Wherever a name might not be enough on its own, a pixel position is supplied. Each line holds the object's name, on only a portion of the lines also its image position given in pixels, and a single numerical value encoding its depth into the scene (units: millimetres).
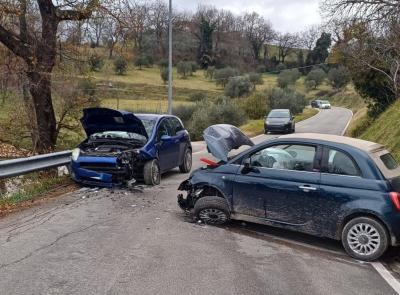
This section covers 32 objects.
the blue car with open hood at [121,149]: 10148
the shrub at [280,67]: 119025
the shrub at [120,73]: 78688
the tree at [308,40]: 124638
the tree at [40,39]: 14297
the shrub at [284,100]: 58406
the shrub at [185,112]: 48344
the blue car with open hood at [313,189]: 6449
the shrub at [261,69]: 120050
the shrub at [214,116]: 38897
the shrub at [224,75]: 89688
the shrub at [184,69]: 100438
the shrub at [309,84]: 110625
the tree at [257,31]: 129125
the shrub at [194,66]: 105325
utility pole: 26528
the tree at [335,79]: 102688
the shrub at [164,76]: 88438
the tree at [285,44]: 131625
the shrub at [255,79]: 88062
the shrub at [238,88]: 72000
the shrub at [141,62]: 98988
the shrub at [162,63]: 103581
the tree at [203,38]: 116375
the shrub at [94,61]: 19275
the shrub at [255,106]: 51500
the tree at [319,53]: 119450
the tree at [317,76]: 110250
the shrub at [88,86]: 19114
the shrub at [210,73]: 99325
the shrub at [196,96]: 70125
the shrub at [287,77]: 95075
